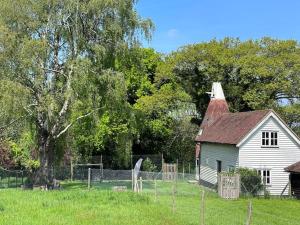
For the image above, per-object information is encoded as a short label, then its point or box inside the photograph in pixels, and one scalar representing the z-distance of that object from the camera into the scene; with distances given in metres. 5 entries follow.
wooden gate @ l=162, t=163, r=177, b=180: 36.09
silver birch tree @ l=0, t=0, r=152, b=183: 22.38
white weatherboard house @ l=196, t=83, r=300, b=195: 28.52
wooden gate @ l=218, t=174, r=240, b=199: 24.89
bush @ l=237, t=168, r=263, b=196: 26.97
